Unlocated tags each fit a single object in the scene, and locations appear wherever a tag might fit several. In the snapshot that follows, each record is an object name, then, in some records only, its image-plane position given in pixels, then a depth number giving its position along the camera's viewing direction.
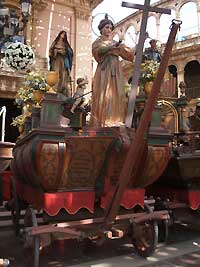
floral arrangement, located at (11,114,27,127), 8.21
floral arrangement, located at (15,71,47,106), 8.08
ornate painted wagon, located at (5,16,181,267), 4.29
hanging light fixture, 10.70
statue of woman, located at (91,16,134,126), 5.25
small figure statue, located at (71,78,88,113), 6.15
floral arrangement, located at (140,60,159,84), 6.73
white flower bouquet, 8.41
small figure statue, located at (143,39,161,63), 7.93
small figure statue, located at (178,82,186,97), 7.90
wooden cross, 4.53
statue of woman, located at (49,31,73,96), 6.56
